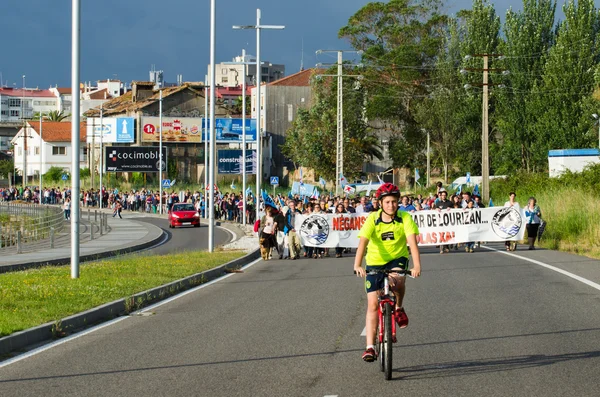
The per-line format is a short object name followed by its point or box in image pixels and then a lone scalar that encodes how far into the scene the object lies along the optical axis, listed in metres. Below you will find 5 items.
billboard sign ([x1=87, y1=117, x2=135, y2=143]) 104.31
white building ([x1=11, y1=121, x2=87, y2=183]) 126.69
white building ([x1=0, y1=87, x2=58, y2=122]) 196.19
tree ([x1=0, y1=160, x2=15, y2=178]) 140.75
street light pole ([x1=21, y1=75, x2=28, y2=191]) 195.43
